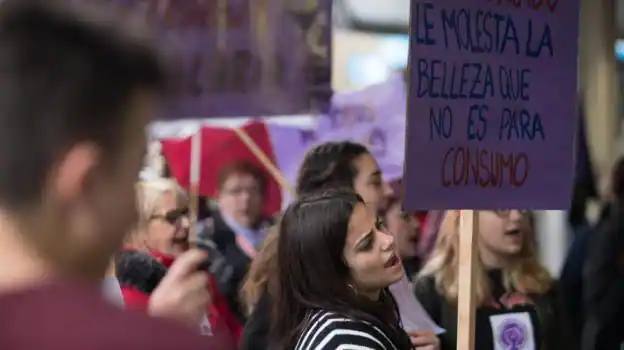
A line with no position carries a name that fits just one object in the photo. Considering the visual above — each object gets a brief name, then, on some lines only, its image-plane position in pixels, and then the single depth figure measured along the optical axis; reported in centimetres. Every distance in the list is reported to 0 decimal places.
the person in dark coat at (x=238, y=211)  943
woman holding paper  682
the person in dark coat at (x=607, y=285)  998
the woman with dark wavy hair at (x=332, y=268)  520
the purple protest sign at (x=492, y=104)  530
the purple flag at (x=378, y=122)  952
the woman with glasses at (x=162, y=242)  557
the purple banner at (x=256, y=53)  803
